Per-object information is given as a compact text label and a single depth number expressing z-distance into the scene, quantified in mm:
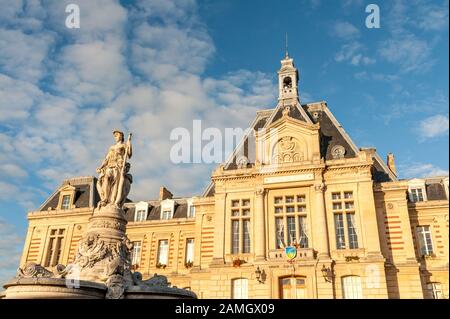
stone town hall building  24938
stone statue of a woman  13656
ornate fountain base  9766
